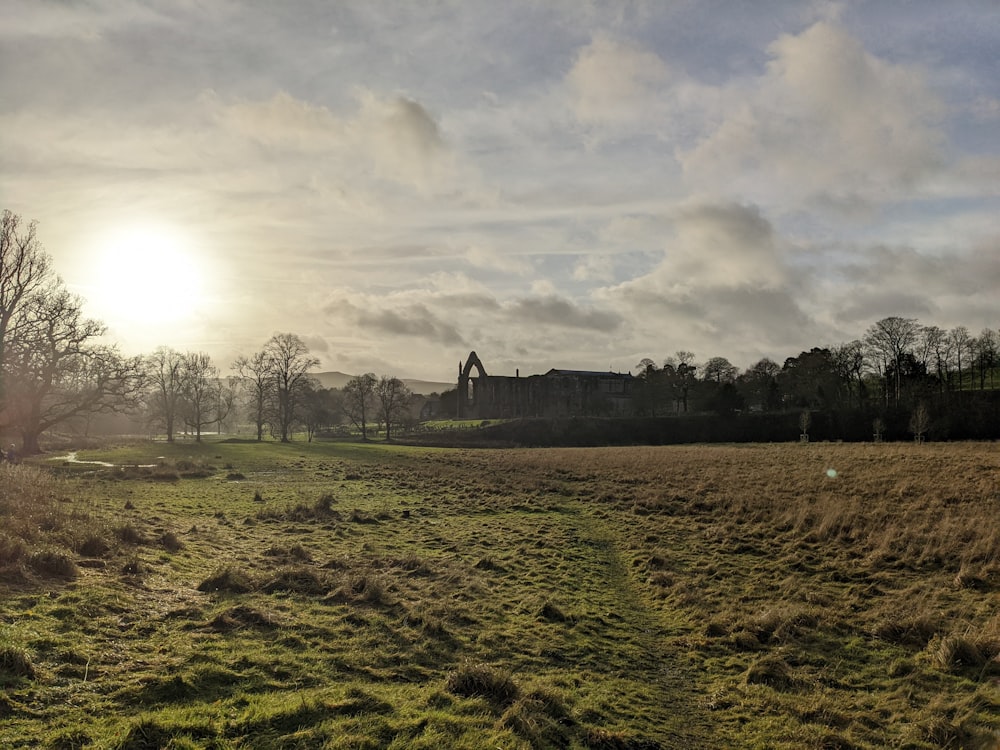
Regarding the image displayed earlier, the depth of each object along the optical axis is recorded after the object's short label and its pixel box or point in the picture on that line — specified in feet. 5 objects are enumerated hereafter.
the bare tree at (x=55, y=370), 137.18
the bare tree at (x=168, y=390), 274.59
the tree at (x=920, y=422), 207.31
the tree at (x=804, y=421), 246.06
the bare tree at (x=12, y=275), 133.59
